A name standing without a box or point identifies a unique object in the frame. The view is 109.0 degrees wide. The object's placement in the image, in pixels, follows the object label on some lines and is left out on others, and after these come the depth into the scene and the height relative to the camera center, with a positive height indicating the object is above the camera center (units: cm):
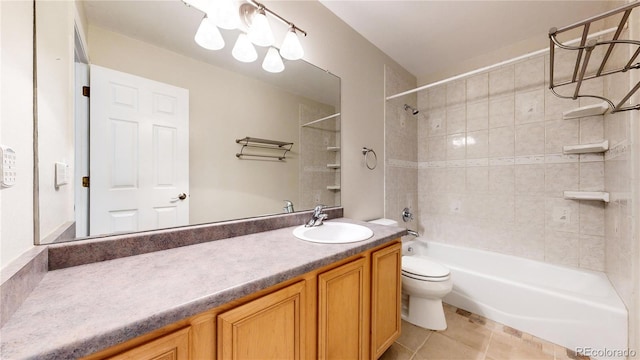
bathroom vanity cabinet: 58 -48
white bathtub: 138 -88
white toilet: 167 -84
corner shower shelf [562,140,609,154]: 168 +24
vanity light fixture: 113 +81
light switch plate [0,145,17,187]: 55 +3
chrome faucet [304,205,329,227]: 145 -25
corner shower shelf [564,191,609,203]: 168 -12
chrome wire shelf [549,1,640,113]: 75 +55
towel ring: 206 +20
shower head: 260 +82
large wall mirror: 84 +25
